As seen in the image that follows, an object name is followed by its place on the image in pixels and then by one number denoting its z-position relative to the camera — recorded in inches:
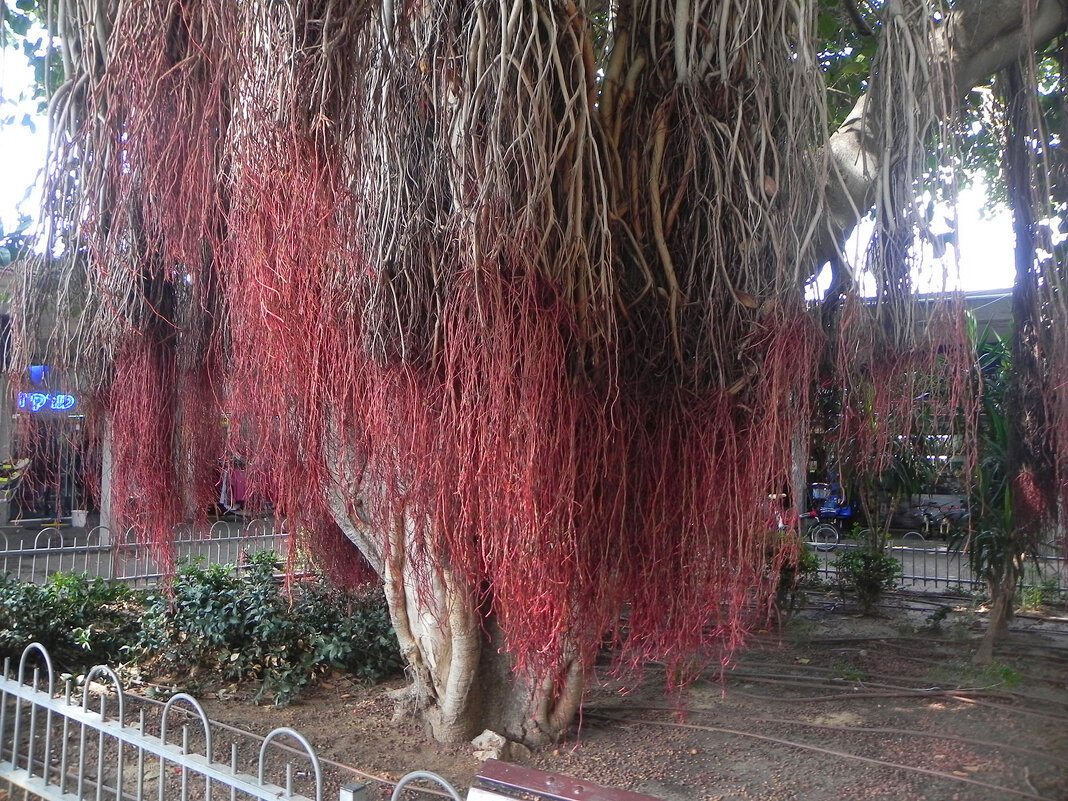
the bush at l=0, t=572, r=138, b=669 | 189.2
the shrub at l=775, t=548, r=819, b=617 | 269.7
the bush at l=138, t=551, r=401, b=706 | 195.5
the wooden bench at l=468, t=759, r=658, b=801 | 72.7
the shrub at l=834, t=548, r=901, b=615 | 291.1
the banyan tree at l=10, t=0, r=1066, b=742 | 87.5
